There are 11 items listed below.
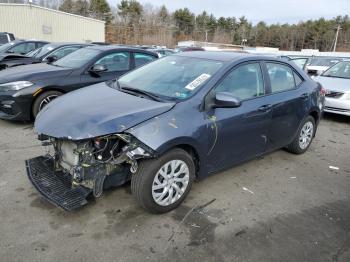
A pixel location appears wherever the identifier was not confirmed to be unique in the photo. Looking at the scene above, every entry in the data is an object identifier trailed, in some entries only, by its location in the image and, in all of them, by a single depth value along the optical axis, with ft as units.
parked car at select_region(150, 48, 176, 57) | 51.92
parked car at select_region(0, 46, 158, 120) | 18.19
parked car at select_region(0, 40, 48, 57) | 38.27
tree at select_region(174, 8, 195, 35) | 271.90
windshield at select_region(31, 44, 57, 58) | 32.44
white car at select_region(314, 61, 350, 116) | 25.02
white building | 86.28
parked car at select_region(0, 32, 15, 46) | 53.16
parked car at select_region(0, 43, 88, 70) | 29.89
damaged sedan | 9.66
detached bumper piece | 9.53
